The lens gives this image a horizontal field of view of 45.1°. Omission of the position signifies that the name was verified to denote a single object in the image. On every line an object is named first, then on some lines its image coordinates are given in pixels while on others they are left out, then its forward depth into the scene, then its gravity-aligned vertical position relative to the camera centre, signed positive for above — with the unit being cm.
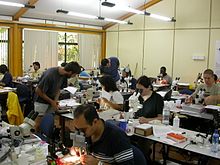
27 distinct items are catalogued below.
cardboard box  307 -72
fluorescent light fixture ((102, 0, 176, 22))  577 +150
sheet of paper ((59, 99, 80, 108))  437 -61
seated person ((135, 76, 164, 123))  363 -45
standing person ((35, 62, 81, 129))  414 -32
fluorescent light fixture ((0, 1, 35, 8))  615 +149
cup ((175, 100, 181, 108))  462 -60
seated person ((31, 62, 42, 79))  813 -13
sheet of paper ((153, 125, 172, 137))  314 -76
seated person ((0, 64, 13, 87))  668 -30
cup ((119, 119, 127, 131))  322 -69
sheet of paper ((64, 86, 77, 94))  504 -43
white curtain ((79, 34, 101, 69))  1012 +70
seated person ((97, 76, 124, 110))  407 -41
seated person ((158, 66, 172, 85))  778 -25
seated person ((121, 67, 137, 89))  697 -27
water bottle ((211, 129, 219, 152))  268 -74
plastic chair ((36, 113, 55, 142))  306 -73
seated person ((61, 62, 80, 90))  593 -33
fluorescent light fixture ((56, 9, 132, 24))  696 +150
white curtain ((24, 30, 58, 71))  865 +63
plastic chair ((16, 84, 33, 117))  600 -69
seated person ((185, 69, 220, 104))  455 -32
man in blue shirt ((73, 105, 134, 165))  191 -52
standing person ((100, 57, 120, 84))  670 +2
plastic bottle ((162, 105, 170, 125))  356 -65
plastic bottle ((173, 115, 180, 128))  349 -70
